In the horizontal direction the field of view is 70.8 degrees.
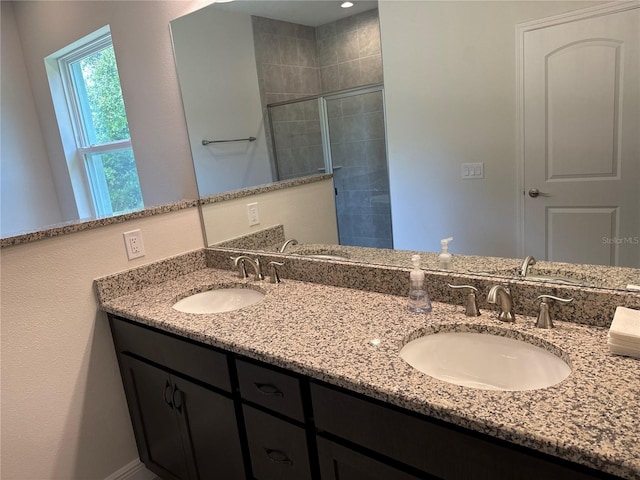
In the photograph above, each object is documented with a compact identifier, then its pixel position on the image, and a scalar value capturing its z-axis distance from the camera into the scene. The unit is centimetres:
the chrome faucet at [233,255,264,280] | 191
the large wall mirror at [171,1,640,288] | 113
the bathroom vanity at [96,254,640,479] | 83
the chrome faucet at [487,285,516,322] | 124
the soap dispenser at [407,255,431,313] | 136
